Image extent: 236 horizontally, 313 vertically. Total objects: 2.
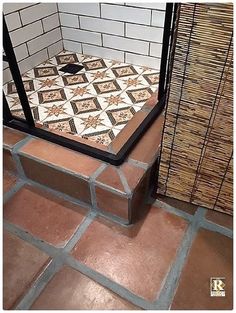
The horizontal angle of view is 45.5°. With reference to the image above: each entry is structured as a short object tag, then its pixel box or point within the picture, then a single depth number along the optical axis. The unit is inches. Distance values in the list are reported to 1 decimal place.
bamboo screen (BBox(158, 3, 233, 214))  26.2
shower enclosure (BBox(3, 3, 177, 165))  45.0
